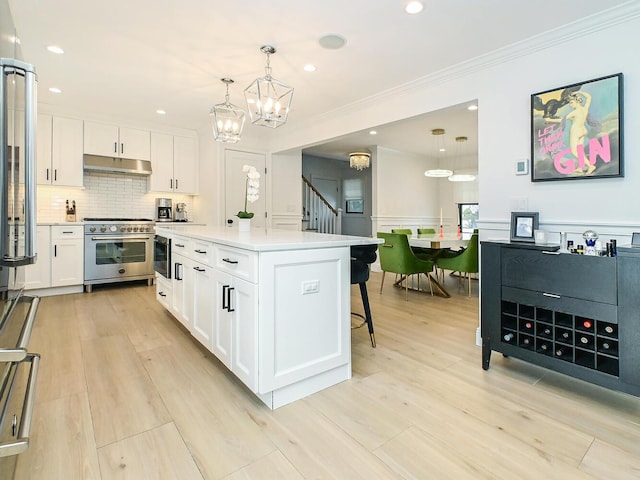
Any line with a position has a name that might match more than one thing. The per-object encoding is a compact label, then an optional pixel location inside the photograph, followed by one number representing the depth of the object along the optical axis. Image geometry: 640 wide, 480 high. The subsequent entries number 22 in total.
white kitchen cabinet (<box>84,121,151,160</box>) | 4.72
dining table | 4.50
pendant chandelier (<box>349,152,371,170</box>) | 6.47
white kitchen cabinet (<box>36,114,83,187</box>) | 4.40
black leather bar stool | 2.42
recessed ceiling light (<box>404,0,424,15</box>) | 2.22
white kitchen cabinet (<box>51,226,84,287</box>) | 4.32
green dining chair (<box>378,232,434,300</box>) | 4.26
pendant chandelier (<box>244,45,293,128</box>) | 2.68
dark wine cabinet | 1.74
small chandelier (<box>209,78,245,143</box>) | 3.27
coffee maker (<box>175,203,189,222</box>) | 5.73
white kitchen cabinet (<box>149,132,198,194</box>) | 5.24
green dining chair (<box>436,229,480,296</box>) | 4.20
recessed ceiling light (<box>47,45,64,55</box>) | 2.82
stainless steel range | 4.55
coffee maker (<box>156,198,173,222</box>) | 5.46
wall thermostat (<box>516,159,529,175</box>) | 2.61
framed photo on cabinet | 2.41
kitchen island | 1.77
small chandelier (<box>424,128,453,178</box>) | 5.46
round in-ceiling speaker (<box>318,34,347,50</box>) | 2.63
